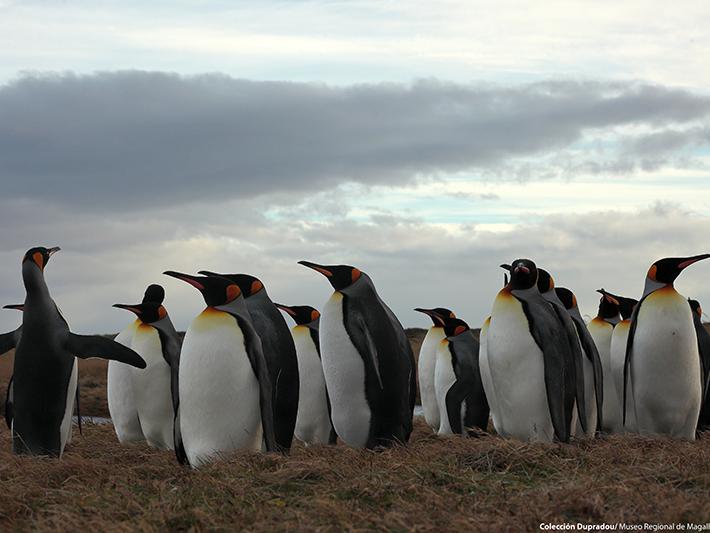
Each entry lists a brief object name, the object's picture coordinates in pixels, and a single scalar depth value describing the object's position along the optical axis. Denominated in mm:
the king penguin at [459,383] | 21078
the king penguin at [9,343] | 18016
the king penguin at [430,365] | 24437
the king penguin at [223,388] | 15156
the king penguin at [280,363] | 17078
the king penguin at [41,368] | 16984
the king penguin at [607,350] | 21828
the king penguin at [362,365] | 17187
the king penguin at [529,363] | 16781
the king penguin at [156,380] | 19672
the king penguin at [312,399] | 20953
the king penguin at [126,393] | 20734
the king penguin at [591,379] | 18875
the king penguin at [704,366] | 21359
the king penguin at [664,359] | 18656
